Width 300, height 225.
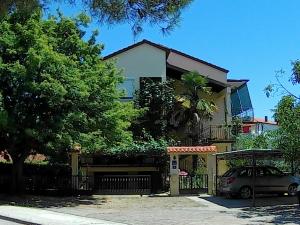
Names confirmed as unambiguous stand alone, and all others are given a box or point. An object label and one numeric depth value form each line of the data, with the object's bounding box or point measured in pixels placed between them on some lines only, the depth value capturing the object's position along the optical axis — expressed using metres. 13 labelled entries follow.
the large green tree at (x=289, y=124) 17.83
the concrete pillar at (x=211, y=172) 26.06
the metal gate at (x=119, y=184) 25.99
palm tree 31.45
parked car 23.19
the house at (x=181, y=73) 32.15
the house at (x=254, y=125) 39.32
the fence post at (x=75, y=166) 26.18
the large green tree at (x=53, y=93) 21.15
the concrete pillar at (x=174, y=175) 25.59
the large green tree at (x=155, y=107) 31.28
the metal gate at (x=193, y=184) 26.26
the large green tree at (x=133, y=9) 9.99
